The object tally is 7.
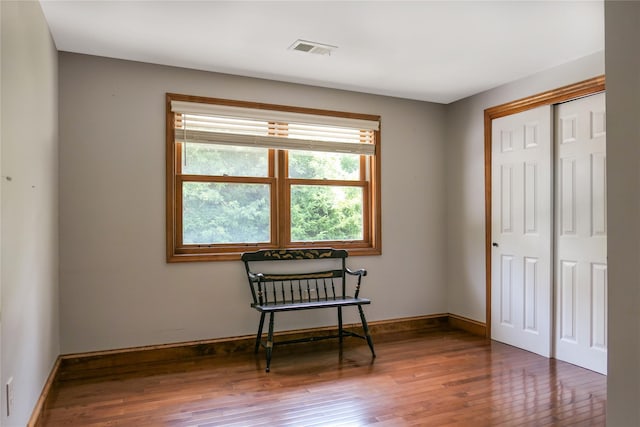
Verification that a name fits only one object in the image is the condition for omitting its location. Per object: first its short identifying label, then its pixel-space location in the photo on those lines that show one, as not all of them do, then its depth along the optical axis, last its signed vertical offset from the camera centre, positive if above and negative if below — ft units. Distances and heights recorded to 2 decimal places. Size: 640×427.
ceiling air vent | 10.00 +3.85
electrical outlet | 6.09 -2.49
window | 11.87 +1.04
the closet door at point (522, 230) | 11.80 -0.45
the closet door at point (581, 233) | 10.44 -0.48
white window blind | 11.82 +2.47
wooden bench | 11.84 -1.95
